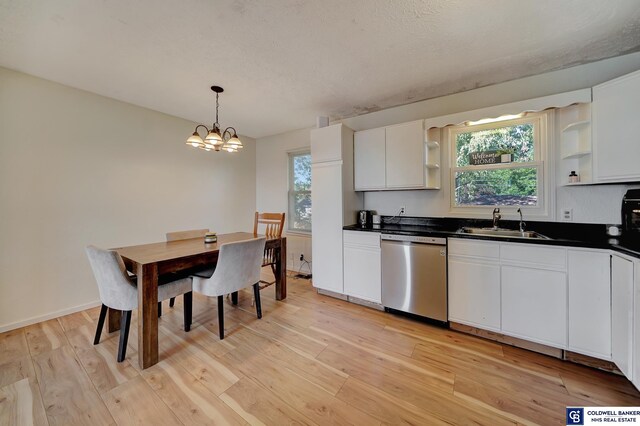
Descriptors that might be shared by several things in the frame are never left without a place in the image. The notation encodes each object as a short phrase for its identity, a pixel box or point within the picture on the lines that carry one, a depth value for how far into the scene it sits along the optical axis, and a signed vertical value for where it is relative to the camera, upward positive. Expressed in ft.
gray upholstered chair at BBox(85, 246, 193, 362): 5.65 -1.90
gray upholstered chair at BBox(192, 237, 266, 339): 6.68 -1.82
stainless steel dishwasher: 7.39 -2.17
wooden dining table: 5.72 -1.48
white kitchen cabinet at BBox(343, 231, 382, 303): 8.69 -2.13
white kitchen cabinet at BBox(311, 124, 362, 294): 9.58 +0.57
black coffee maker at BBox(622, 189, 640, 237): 5.83 -0.05
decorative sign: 8.13 +1.99
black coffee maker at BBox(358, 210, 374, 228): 10.23 -0.23
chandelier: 7.52 +2.40
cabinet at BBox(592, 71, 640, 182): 5.58 +2.11
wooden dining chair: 9.84 -0.79
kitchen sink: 7.27 -0.70
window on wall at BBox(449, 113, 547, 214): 7.63 +1.73
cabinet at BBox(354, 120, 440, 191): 8.66 +2.16
